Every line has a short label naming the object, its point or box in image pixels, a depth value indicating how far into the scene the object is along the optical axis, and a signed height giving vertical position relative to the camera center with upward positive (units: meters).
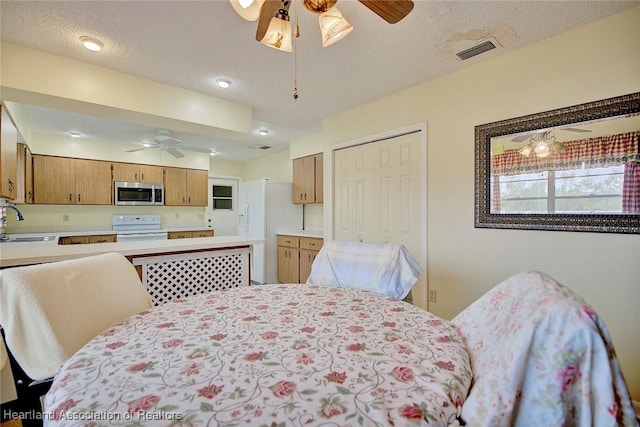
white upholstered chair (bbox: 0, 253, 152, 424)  0.90 -0.36
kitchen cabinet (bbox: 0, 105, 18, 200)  2.22 +0.48
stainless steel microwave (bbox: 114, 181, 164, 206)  4.72 +0.31
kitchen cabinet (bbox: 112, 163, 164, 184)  4.74 +0.68
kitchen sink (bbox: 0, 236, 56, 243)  3.47 -0.34
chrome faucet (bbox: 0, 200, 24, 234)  2.83 +0.02
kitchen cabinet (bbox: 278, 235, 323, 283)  3.94 -0.66
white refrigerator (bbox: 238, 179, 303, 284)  4.48 -0.10
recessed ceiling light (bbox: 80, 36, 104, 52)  1.93 +1.18
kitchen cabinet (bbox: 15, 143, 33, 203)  3.21 +0.47
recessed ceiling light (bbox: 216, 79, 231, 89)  2.54 +1.18
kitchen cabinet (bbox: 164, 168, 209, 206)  5.23 +0.48
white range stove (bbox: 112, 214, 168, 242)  4.63 -0.28
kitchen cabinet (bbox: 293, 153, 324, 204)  4.29 +0.51
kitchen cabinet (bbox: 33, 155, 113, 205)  4.12 +0.47
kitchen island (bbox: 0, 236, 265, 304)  1.94 -0.40
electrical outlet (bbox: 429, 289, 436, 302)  2.59 -0.77
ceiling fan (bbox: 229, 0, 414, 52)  1.22 +0.95
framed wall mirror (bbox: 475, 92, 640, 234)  1.70 +0.29
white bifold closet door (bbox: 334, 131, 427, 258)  2.78 +0.22
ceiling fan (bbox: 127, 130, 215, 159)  3.97 +1.00
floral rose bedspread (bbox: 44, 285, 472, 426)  0.58 -0.41
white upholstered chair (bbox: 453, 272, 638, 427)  0.52 -0.32
